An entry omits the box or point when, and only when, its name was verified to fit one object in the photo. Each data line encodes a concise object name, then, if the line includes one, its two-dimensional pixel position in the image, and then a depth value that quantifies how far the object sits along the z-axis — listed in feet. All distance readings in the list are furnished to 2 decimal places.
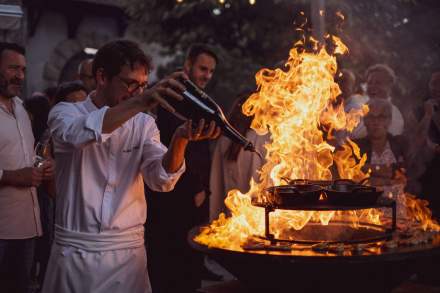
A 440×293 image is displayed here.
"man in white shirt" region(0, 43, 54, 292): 15.35
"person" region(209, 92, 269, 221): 20.98
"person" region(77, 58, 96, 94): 24.56
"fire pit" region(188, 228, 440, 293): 10.32
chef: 10.51
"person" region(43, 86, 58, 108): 28.63
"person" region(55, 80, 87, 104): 20.84
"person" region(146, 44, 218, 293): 17.35
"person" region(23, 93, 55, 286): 20.97
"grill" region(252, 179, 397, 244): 11.51
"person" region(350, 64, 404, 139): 23.54
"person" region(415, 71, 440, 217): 21.24
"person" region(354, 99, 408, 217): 19.63
